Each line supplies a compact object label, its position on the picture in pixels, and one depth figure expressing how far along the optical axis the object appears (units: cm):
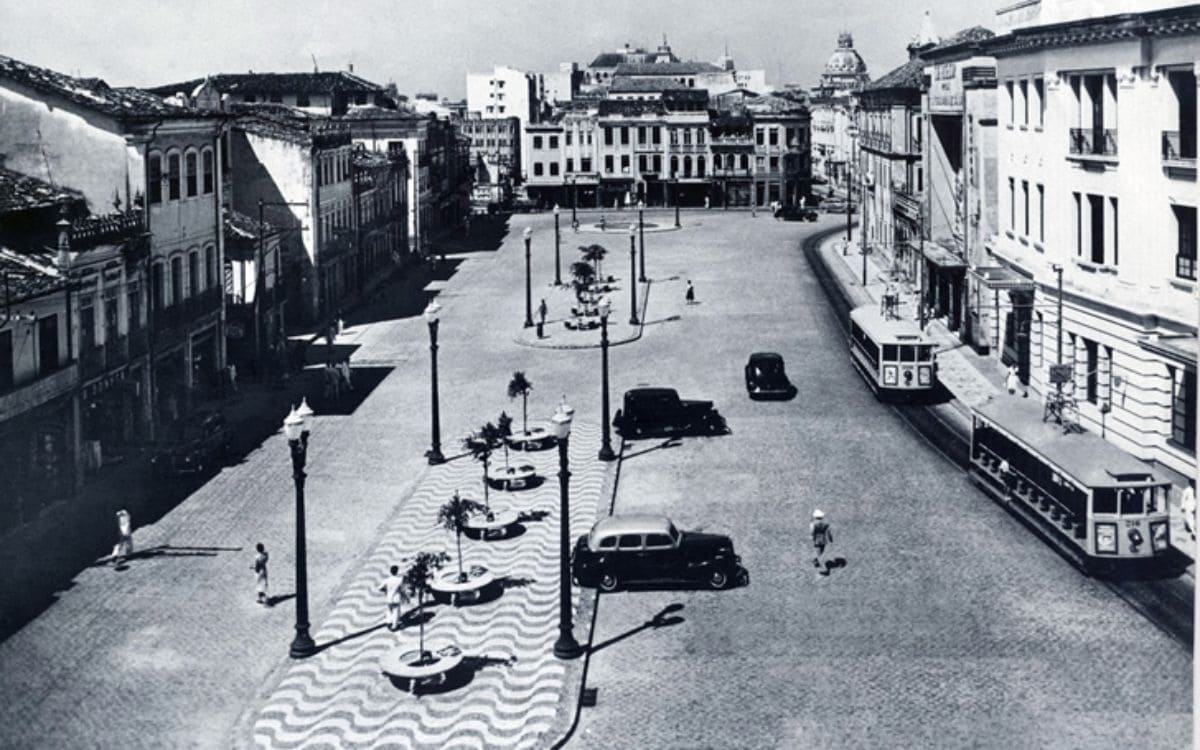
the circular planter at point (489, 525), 3531
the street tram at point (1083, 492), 3047
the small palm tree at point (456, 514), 3052
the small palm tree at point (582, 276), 7531
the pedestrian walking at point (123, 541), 3322
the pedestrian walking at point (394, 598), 2883
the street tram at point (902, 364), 4972
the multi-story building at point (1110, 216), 3862
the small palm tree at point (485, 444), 3730
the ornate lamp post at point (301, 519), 2662
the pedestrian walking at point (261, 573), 3034
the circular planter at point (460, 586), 3044
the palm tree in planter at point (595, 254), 8450
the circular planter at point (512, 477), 4016
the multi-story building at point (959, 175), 5972
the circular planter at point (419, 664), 2538
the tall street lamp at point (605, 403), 4159
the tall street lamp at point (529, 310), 6876
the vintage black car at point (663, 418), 4622
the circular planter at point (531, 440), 4516
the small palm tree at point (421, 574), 2743
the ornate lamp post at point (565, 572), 2689
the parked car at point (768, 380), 5134
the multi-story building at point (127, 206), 4431
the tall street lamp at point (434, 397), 4216
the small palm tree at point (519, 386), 4500
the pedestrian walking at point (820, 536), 3184
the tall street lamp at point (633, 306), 6949
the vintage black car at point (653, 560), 3098
